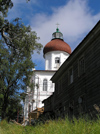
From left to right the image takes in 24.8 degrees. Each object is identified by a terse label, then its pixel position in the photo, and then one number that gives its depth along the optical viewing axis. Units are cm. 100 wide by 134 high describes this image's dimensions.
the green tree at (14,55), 1344
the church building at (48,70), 4119
